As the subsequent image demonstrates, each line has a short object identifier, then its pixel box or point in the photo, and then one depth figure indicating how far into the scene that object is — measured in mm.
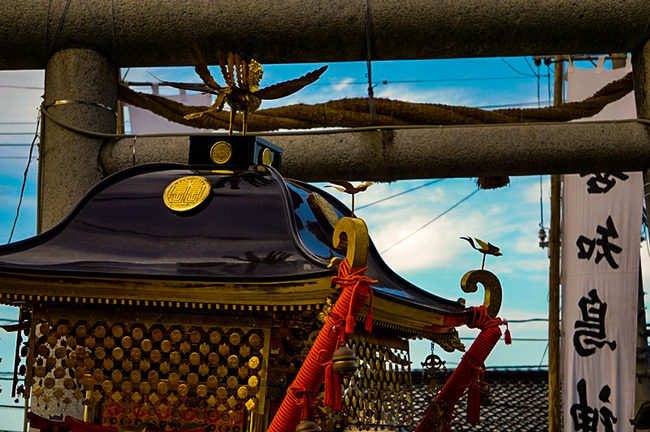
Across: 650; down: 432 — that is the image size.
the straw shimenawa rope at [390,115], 6895
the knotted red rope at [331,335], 2840
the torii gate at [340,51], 6254
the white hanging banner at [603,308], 9609
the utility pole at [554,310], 12023
